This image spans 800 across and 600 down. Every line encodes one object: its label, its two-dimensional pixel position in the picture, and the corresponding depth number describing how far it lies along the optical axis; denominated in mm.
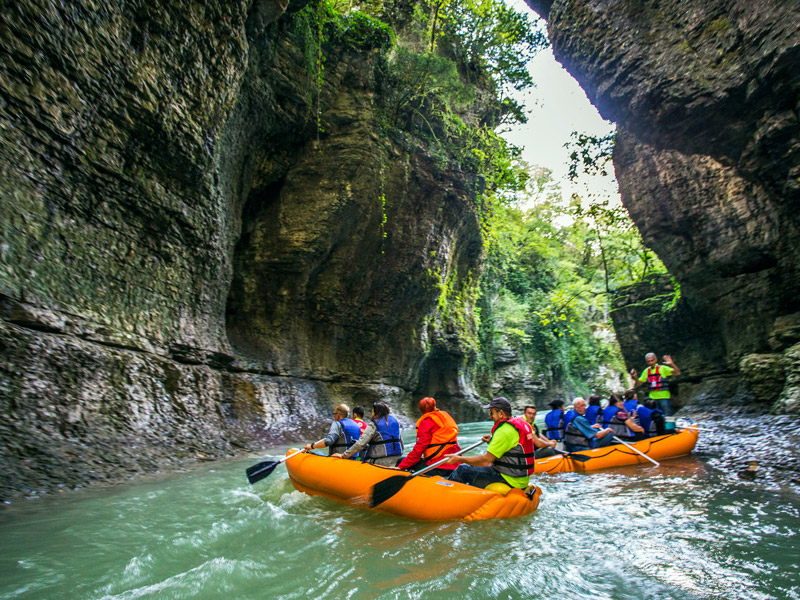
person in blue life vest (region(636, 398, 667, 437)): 7773
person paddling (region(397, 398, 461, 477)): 5066
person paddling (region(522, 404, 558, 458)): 7418
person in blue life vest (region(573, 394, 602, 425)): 8188
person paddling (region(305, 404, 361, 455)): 5973
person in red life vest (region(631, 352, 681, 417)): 9617
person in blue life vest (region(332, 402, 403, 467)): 5496
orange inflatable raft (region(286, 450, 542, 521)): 4094
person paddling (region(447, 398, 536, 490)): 4398
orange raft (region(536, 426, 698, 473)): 7020
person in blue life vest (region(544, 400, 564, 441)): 8173
